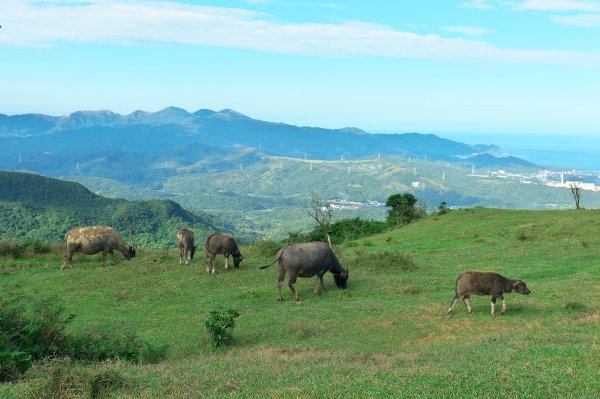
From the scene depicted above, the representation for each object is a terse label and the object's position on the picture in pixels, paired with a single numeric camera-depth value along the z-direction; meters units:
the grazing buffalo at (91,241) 29.84
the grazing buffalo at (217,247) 26.64
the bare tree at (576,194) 52.77
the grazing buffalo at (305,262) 21.78
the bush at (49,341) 13.48
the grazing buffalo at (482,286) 18.53
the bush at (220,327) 16.17
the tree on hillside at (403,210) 63.62
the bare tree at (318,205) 48.07
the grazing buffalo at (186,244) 29.22
